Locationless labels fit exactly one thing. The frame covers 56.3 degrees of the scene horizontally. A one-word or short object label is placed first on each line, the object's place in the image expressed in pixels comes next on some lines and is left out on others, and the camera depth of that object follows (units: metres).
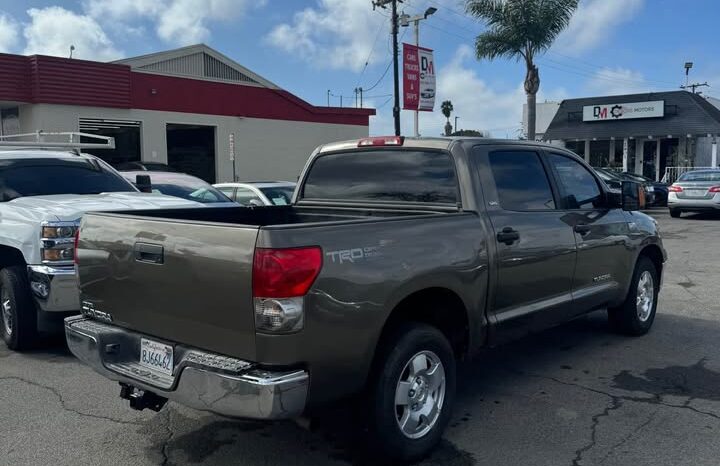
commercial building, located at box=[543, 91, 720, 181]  33.03
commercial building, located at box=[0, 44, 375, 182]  21.12
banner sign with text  20.31
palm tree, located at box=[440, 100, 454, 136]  73.56
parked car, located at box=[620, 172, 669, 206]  23.38
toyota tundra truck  3.24
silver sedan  18.55
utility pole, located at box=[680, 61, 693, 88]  59.53
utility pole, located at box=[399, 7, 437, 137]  23.91
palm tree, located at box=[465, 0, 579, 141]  22.83
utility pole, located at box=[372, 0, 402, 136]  24.09
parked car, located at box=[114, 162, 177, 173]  18.08
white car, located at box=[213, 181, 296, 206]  11.62
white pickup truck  5.63
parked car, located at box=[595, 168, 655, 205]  20.55
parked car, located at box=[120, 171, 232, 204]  10.32
